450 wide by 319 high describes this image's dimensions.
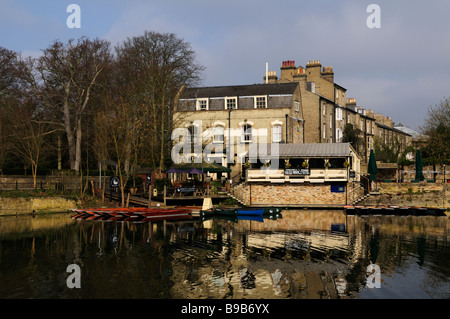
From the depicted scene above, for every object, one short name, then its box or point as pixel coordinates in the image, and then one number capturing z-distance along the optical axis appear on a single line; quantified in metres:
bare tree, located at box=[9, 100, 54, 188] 43.41
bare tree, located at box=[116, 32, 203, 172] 47.16
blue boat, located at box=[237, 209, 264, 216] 38.00
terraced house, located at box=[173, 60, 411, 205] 44.38
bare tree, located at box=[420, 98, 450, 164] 50.41
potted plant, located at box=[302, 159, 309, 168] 43.91
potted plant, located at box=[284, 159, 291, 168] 44.50
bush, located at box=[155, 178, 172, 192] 43.56
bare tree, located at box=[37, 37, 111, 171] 46.81
